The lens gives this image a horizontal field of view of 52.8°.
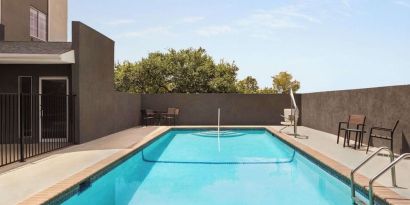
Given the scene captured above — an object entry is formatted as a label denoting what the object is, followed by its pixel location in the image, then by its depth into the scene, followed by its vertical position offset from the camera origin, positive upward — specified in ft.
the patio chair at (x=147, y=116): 60.91 -1.90
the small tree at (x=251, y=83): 188.50 +9.31
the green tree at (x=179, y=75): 101.50 +7.31
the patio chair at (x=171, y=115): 61.72 -1.78
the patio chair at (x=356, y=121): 33.04 -1.58
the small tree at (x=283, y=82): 217.77 +11.07
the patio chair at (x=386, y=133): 28.17 -2.32
